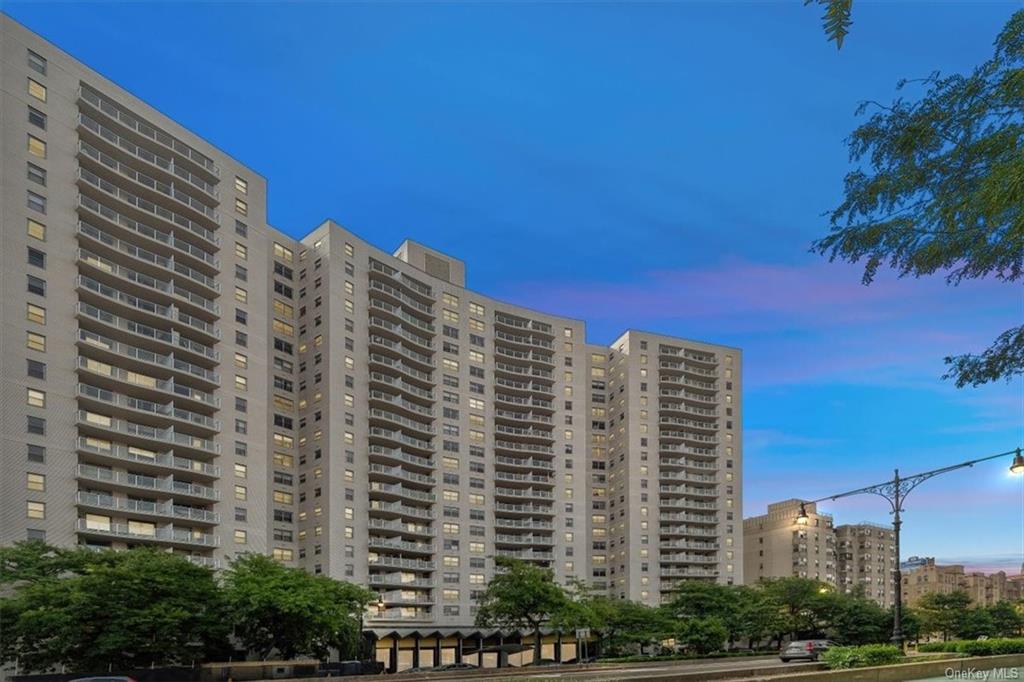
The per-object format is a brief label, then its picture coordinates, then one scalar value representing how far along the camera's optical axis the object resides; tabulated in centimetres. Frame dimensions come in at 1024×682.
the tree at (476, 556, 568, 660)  8844
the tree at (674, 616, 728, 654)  9169
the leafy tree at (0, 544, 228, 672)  5003
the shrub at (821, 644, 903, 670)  2378
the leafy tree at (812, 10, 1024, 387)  1055
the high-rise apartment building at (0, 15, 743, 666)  6444
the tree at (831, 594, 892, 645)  11294
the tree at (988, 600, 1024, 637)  13475
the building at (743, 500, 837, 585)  18338
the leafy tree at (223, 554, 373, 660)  5900
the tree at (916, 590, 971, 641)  12688
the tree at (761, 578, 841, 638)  11656
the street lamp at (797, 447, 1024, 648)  2836
